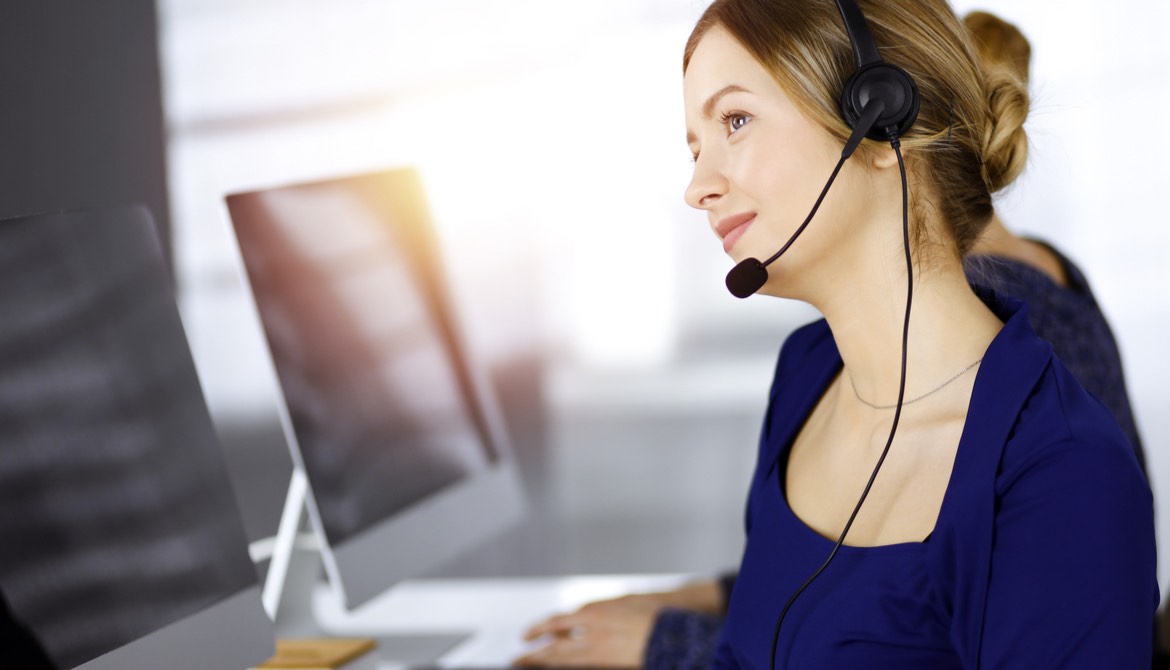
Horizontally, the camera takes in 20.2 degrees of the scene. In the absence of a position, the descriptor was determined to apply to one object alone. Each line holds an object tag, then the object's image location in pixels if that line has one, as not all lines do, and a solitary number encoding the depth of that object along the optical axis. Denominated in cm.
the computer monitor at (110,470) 276
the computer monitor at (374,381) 310
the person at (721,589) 319
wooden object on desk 300
